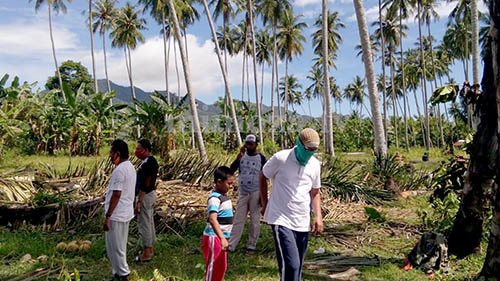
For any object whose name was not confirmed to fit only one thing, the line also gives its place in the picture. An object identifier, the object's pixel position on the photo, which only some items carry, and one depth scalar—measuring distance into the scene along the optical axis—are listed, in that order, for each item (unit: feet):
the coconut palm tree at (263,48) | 141.08
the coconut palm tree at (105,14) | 123.85
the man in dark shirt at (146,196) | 17.58
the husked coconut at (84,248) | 19.64
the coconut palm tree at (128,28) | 119.55
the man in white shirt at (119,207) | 14.40
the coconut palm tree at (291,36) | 120.57
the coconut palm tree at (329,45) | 65.06
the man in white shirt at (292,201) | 11.43
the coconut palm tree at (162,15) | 84.23
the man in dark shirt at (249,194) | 18.43
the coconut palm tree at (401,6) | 110.11
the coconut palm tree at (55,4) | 113.39
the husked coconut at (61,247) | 19.47
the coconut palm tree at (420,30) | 108.34
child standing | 11.84
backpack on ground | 16.01
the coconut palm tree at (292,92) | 177.17
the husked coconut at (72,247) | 19.42
